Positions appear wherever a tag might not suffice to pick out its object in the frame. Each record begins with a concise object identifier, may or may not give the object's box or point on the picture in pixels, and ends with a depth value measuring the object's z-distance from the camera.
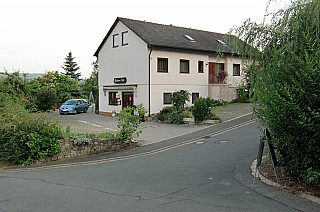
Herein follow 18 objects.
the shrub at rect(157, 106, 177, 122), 26.72
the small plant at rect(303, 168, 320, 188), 6.20
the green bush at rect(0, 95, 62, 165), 14.01
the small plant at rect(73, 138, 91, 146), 14.91
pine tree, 78.56
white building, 29.28
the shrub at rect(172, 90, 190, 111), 27.97
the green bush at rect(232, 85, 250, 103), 33.96
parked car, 36.88
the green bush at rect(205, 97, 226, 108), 32.15
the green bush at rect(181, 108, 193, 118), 25.34
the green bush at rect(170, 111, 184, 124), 25.18
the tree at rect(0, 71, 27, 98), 22.06
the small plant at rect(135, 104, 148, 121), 16.48
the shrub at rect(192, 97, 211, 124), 23.94
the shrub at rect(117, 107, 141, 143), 16.31
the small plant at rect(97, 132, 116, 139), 16.15
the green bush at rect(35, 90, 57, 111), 36.59
